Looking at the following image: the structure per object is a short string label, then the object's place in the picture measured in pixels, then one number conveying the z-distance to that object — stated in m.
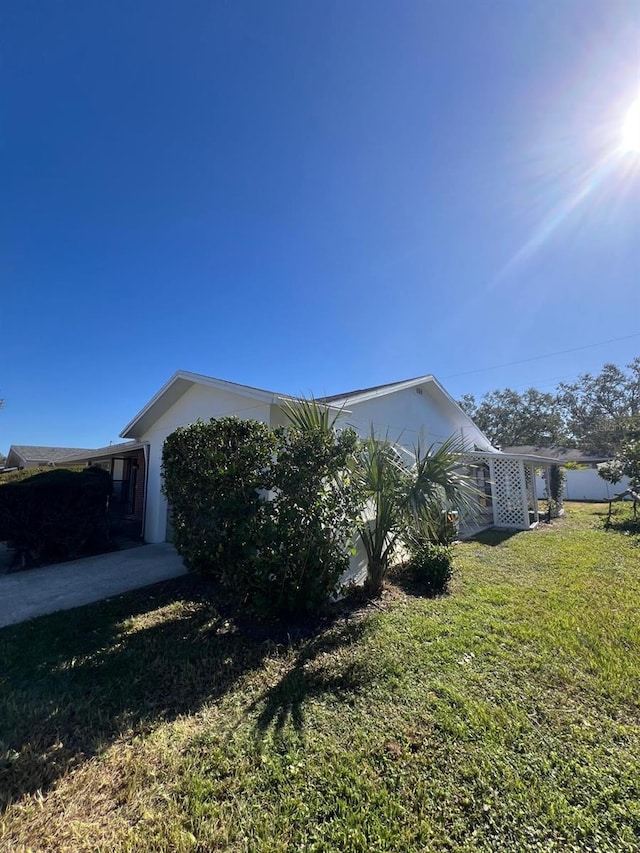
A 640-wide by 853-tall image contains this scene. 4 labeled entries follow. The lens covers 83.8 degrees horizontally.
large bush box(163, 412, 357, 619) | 5.17
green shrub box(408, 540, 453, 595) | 7.24
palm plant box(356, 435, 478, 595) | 6.35
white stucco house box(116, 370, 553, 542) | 8.78
